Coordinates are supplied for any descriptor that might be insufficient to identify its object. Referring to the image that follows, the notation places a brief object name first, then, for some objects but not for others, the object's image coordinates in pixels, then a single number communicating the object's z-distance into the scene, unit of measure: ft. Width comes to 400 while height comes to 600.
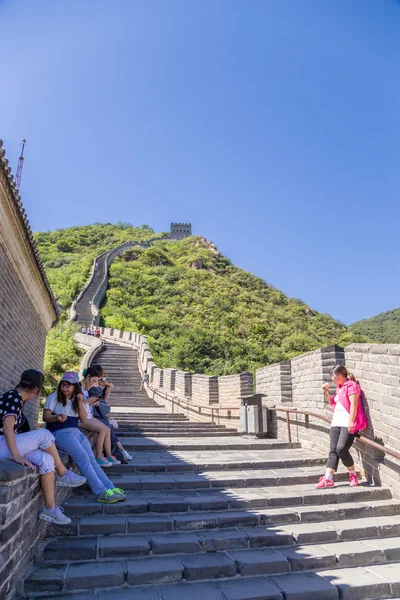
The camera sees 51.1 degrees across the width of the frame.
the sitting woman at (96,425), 18.24
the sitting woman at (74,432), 14.84
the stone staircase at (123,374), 56.68
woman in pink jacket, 18.02
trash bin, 29.14
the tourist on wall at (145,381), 63.39
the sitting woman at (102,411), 19.57
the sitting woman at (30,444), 11.13
